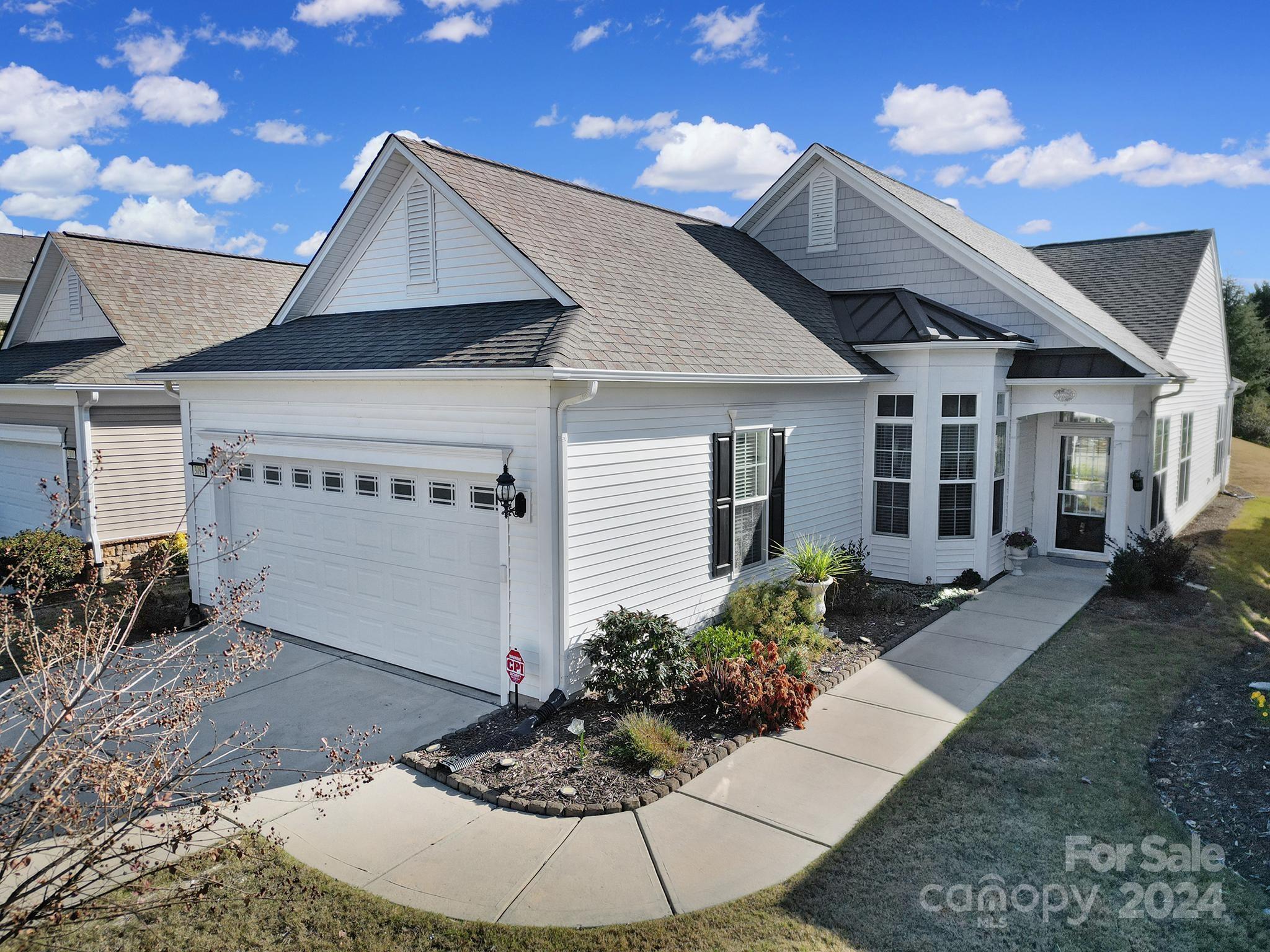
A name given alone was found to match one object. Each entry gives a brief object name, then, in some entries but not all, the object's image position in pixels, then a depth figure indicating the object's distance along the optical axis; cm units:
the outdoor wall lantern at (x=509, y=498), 842
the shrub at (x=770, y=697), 814
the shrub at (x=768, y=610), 1005
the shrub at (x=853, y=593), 1217
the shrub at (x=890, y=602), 1223
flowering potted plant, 1409
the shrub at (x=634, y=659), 852
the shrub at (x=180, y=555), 1375
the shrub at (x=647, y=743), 734
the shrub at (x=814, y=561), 1108
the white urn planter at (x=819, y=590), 1090
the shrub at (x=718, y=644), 912
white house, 884
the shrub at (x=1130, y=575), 1278
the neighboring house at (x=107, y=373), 1507
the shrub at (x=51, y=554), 1354
